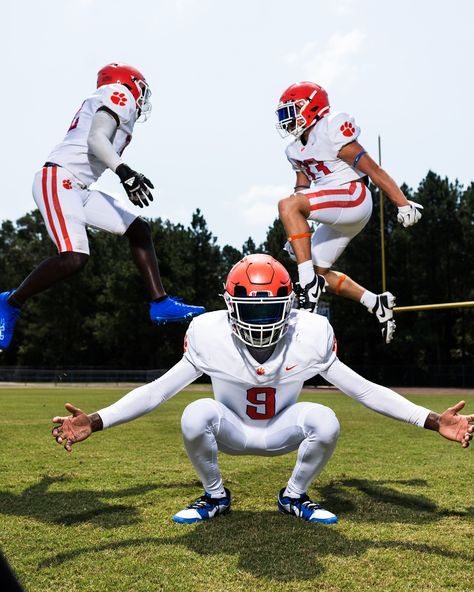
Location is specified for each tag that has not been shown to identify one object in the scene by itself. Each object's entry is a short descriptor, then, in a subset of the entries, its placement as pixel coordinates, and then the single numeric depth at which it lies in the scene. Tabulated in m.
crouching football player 3.55
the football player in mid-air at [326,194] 4.96
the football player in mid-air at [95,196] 4.46
